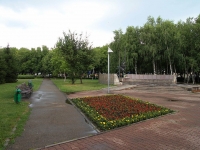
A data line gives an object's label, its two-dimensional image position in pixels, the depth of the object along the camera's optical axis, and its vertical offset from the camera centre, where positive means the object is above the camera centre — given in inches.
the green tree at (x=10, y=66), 1401.3 +69.5
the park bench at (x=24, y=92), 546.5 -52.2
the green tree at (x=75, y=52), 1136.2 +134.9
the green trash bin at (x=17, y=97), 437.0 -53.0
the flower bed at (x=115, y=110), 276.2 -70.8
